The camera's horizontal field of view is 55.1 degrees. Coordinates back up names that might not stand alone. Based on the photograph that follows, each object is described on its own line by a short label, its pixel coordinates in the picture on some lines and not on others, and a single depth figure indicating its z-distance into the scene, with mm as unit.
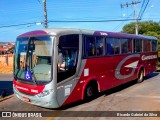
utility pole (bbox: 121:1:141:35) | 23641
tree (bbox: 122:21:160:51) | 34790
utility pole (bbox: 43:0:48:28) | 13430
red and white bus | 5247
